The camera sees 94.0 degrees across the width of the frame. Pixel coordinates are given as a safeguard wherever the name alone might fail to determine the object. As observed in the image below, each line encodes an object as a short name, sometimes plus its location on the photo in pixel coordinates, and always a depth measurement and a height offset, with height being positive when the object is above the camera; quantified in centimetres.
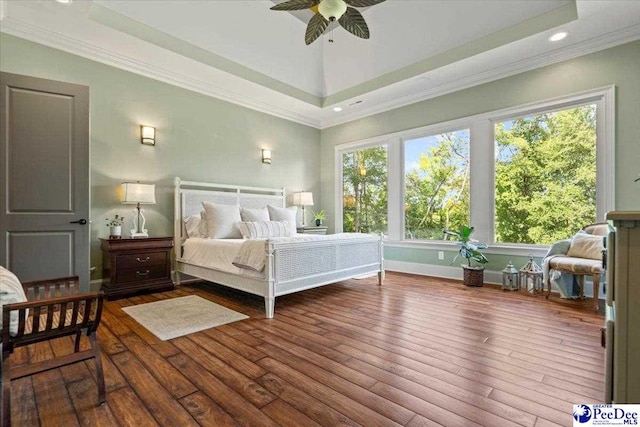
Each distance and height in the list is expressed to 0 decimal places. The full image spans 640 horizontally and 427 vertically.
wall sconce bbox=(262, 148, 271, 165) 560 +110
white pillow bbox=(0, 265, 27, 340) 140 -40
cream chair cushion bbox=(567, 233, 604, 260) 327 -37
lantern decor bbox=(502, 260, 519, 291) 402 -89
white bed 305 -54
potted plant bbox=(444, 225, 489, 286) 422 -60
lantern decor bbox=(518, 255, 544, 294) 383 -82
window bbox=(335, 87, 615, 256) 371 +57
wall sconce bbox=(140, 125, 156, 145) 414 +110
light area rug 262 -102
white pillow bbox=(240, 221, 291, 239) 399 -22
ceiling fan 253 +185
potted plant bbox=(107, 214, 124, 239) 368 -16
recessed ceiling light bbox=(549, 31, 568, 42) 343 +207
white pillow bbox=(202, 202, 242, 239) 416 -11
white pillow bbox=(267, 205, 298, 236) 471 -3
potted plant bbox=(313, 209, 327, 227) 620 -6
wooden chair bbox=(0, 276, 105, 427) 131 -60
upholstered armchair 311 -50
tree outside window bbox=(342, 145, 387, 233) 576 +47
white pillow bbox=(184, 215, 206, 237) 438 -17
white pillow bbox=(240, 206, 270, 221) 448 -2
